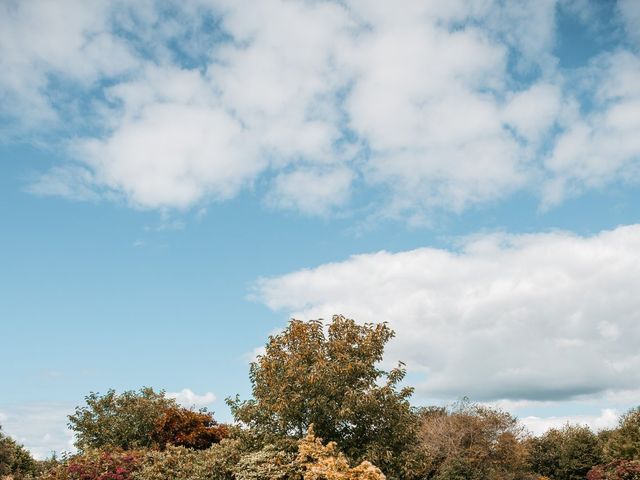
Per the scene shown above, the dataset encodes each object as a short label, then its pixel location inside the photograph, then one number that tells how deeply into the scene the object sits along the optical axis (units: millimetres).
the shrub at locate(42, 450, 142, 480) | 25000
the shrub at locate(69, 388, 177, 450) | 42312
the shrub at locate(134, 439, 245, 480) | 22511
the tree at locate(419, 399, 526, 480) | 39219
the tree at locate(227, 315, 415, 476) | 19953
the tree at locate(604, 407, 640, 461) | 39781
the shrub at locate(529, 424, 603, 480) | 51812
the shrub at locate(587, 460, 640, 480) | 30281
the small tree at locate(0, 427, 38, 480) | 36406
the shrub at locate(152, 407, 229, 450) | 39844
